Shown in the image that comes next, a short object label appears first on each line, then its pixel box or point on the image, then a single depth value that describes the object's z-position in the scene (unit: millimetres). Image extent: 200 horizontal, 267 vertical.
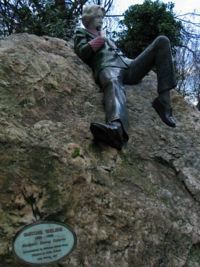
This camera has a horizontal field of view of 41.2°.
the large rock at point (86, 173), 1721
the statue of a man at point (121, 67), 2891
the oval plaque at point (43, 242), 1523
